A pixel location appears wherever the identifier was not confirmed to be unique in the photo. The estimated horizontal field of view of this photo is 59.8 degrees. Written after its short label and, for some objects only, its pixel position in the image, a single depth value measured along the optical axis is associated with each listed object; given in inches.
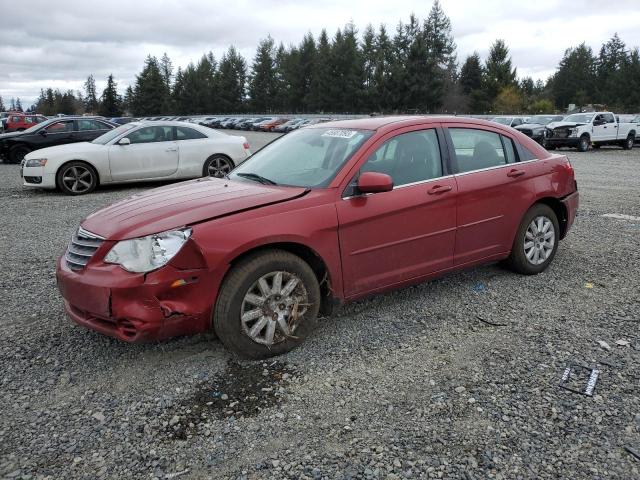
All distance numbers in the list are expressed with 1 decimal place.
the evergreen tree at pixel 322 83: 3122.5
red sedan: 134.0
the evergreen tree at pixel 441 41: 3088.3
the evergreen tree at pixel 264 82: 3565.5
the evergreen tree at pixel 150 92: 3750.0
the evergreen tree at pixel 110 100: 4040.4
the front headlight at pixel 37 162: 432.0
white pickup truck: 928.9
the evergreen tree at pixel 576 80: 3238.2
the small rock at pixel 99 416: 121.3
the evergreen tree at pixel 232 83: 3690.9
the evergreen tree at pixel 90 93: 5231.3
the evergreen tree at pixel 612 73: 2723.9
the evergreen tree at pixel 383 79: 2787.9
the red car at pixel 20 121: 1145.4
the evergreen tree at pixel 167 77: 3764.8
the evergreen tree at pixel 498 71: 2854.3
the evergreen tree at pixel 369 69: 2876.5
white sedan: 433.4
